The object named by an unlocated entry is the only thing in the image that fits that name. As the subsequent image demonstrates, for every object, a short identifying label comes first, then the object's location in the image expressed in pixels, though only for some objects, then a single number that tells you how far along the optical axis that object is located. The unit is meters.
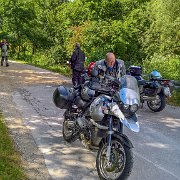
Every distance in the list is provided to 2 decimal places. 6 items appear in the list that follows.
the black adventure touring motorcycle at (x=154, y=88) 6.51
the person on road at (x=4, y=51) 13.96
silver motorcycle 3.25
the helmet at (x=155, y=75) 6.67
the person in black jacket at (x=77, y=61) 8.55
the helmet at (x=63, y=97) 4.37
